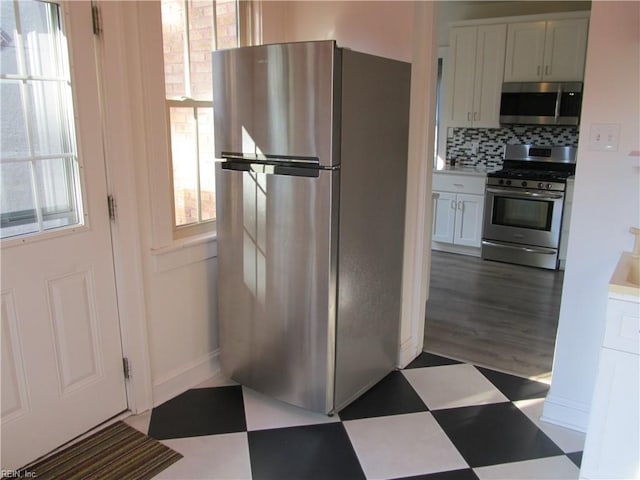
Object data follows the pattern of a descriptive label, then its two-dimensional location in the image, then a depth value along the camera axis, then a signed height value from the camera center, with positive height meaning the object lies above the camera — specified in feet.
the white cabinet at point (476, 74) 16.49 +1.96
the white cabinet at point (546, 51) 15.14 +2.52
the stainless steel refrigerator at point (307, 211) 6.88 -1.10
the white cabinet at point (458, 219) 16.94 -2.77
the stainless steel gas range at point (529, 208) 15.38 -2.20
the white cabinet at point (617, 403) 5.57 -2.91
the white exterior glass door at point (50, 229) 6.01 -1.20
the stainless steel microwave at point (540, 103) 15.49 +0.98
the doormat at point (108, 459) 6.48 -4.21
